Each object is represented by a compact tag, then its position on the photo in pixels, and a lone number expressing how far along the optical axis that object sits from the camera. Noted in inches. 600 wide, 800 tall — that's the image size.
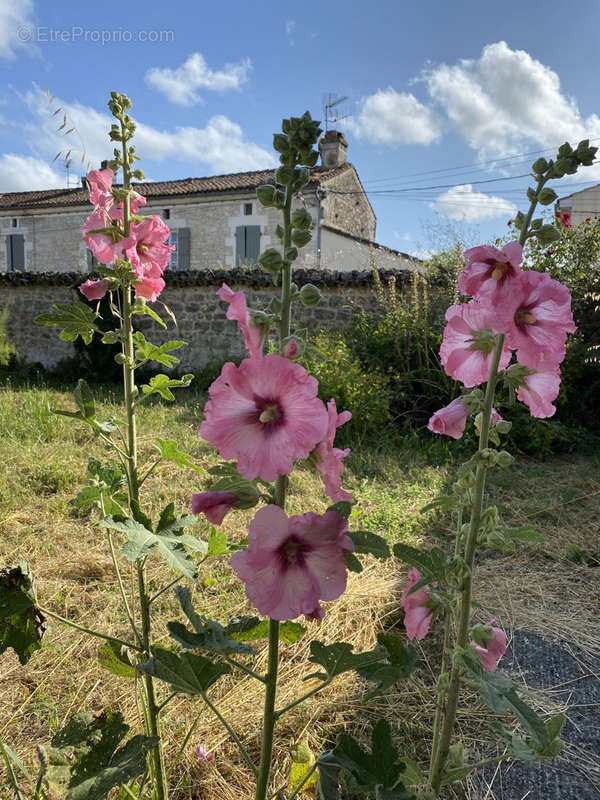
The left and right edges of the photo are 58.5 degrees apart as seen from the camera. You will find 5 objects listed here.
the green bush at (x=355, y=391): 212.1
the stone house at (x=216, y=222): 642.8
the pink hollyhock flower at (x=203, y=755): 60.1
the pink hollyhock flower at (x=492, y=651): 41.9
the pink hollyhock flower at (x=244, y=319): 31.1
